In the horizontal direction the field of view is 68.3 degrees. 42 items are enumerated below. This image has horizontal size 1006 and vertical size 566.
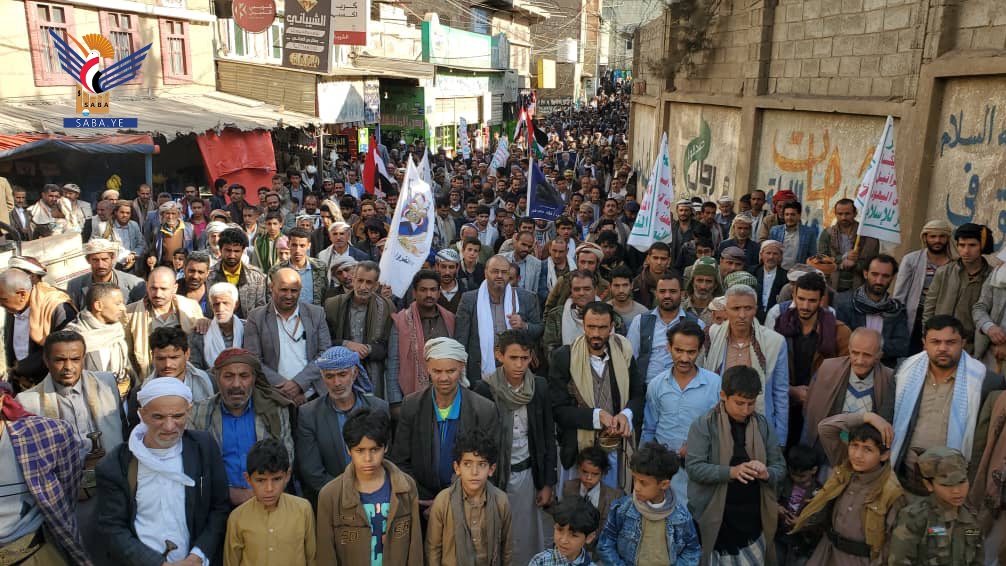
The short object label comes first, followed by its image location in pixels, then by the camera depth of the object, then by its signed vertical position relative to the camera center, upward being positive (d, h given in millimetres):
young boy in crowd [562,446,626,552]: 4094 -1947
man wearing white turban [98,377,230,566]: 3320 -1661
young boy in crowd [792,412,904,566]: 3523 -1755
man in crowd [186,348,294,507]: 3883 -1535
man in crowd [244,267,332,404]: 4879 -1386
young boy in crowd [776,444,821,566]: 3988 -1969
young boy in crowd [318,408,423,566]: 3400 -1751
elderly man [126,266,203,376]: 4945 -1323
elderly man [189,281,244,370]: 4902 -1404
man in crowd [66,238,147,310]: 5641 -1258
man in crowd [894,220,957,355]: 5543 -1037
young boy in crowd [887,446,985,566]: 3270 -1711
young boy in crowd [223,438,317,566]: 3283 -1766
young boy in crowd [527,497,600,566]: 3176 -1724
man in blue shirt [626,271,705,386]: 4832 -1324
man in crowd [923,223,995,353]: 5086 -1004
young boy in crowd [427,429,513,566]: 3420 -1788
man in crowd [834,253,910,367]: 5047 -1201
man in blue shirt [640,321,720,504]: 4117 -1486
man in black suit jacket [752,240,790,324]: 6172 -1206
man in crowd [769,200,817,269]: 7742 -1126
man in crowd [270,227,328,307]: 6297 -1254
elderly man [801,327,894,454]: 4109 -1407
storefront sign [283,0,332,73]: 15297 +1749
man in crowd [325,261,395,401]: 5246 -1388
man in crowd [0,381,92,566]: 3309 -1664
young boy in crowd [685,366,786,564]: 3736 -1738
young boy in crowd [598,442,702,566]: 3424 -1833
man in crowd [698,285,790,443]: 4383 -1325
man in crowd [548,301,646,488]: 4297 -1522
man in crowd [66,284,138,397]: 4609 -1350
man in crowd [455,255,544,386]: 5289 -1375
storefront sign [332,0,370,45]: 15969 +2119
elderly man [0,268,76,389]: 4762 -1368
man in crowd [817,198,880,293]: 6273 -1069
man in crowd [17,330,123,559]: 3859 -1507
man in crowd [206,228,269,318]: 5934 -1248
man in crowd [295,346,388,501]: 3891 -1576
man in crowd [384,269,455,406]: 5059 -1440
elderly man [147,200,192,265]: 8070 -1262
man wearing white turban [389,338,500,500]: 3916 -1564
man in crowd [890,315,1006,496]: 3893 -1386
